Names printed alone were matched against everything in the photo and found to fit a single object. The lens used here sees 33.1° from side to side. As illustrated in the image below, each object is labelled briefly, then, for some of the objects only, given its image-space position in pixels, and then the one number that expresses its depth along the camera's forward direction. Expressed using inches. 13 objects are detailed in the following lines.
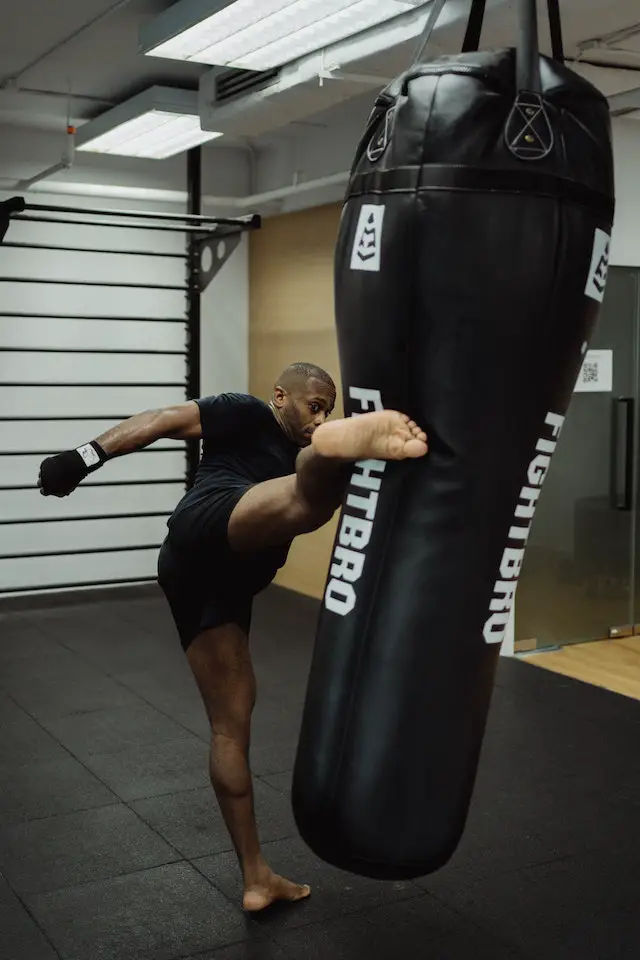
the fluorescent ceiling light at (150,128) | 203.3
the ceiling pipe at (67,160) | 228.1
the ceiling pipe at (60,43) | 175.8
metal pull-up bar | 201.6
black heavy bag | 61.6
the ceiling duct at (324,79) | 146.3
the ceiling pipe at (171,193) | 239.0
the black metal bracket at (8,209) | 199.2
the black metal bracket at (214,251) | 239.1
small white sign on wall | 215.6
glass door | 213.8
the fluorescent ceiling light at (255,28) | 145.9
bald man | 98.1
